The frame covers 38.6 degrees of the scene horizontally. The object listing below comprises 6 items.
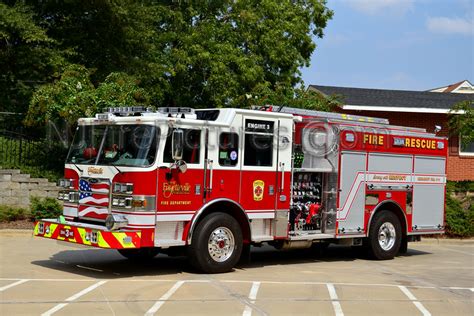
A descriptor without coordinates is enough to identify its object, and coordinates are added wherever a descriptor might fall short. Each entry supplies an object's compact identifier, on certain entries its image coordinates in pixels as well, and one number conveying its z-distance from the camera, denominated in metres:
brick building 23.05
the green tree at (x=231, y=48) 25.52
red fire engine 10.48
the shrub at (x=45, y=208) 16.56
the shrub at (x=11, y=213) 16.34
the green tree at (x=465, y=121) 20.17
